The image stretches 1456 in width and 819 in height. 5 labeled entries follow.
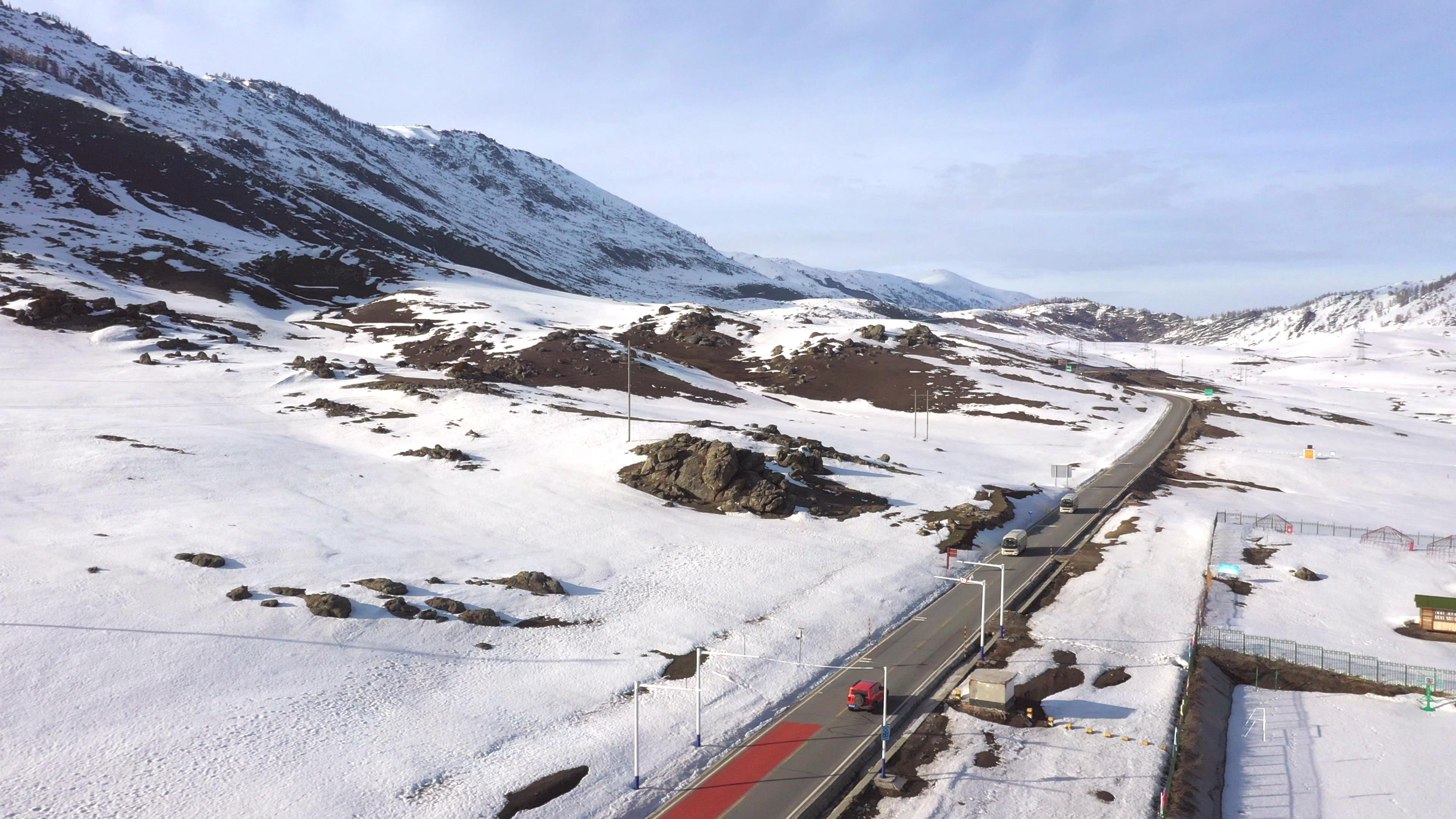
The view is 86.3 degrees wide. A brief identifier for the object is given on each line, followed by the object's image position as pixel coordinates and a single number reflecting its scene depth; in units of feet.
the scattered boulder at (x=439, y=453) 242.78
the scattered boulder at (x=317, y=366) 341.62
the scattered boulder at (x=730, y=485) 220.23
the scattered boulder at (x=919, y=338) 596.29
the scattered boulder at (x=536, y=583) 154.61
